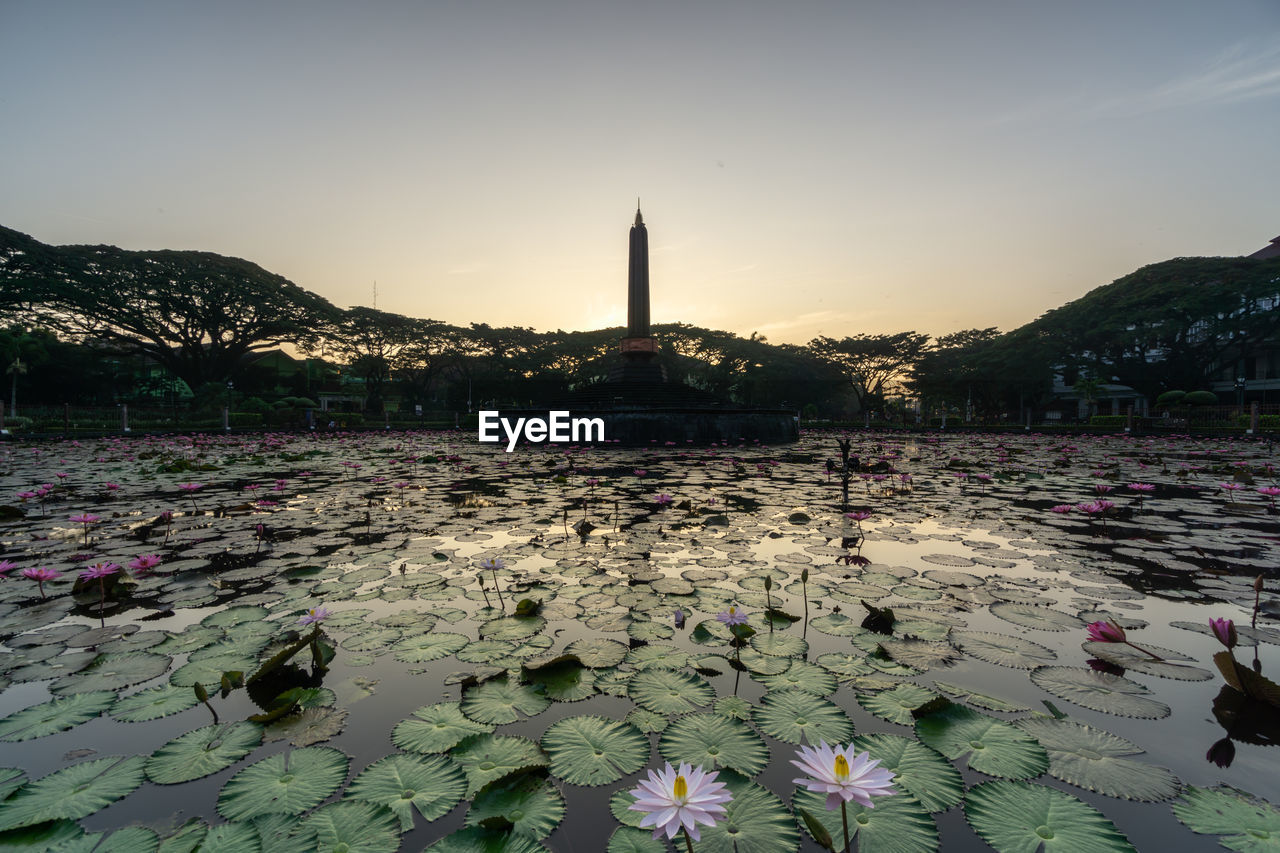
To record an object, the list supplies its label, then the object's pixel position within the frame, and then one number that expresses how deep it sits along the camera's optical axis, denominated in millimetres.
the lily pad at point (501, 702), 1561
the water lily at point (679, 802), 780
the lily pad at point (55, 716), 1458
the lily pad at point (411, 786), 1173
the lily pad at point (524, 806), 1104
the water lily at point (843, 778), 802
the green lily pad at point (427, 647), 1935
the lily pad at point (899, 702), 1535
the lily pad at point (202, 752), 1295
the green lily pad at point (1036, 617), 2160
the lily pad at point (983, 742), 1291
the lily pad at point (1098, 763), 1201
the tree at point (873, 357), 39312
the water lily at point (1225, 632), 1509
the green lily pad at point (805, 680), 1690
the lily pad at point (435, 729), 1412
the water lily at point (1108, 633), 1776
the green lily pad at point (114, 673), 1708
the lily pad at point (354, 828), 1050
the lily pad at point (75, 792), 1118
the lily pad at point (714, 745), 1310
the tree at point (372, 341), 35219
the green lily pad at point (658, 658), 1868
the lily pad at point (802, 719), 1430
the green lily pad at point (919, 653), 1868
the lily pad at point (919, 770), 1192
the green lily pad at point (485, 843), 1015
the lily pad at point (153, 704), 1555
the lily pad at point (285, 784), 1171
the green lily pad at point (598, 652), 1876
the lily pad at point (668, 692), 1601
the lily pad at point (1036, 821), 1037
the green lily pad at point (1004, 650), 1866
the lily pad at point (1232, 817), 1032
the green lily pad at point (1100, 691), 1535
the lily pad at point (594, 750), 1289
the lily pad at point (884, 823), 1053
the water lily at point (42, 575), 2436
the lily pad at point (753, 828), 1054
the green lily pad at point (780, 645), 1963
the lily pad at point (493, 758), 1271
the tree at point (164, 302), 25219
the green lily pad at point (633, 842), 1053
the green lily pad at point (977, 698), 1568
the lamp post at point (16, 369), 25431
